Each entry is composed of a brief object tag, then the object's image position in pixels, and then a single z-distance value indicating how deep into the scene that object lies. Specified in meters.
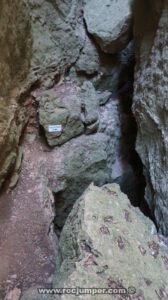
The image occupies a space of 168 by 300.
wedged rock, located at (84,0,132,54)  4.07
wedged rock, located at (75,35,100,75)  4.32
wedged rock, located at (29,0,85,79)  3.76
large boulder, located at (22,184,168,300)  1.79
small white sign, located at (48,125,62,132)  3.79
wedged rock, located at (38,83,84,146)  3.80
